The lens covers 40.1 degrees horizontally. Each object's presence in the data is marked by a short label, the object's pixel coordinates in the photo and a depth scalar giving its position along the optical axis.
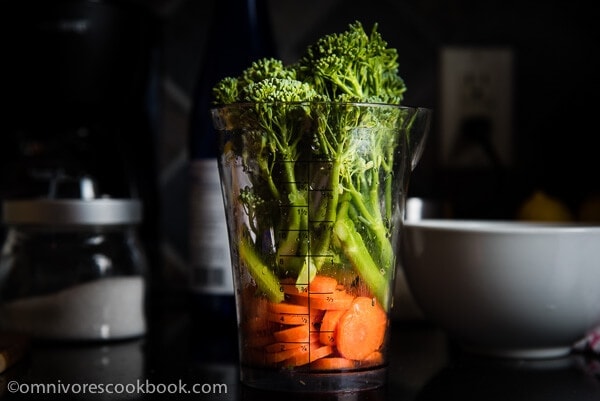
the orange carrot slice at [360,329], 0.60
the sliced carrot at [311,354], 0.60
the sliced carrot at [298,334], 0.60
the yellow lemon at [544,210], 1.04
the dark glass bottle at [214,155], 0.97
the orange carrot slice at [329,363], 0.60
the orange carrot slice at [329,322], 0.60
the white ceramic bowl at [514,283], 0.72
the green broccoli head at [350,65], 0.61
